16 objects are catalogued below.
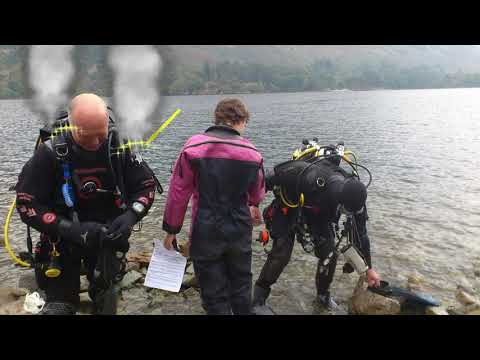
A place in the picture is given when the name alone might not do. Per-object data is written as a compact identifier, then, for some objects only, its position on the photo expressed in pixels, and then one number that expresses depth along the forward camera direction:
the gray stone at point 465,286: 7.42
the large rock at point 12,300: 4.78
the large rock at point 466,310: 6.13
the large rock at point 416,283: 7.36
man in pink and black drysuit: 3.88
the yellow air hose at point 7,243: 4.21
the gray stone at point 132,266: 7.35
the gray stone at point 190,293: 6.43
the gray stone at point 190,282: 6.68
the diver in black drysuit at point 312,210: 4.38
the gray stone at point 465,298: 6.61
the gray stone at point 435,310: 5.56
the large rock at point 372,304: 5.67
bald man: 3.65
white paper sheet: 4.35
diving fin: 5.64
